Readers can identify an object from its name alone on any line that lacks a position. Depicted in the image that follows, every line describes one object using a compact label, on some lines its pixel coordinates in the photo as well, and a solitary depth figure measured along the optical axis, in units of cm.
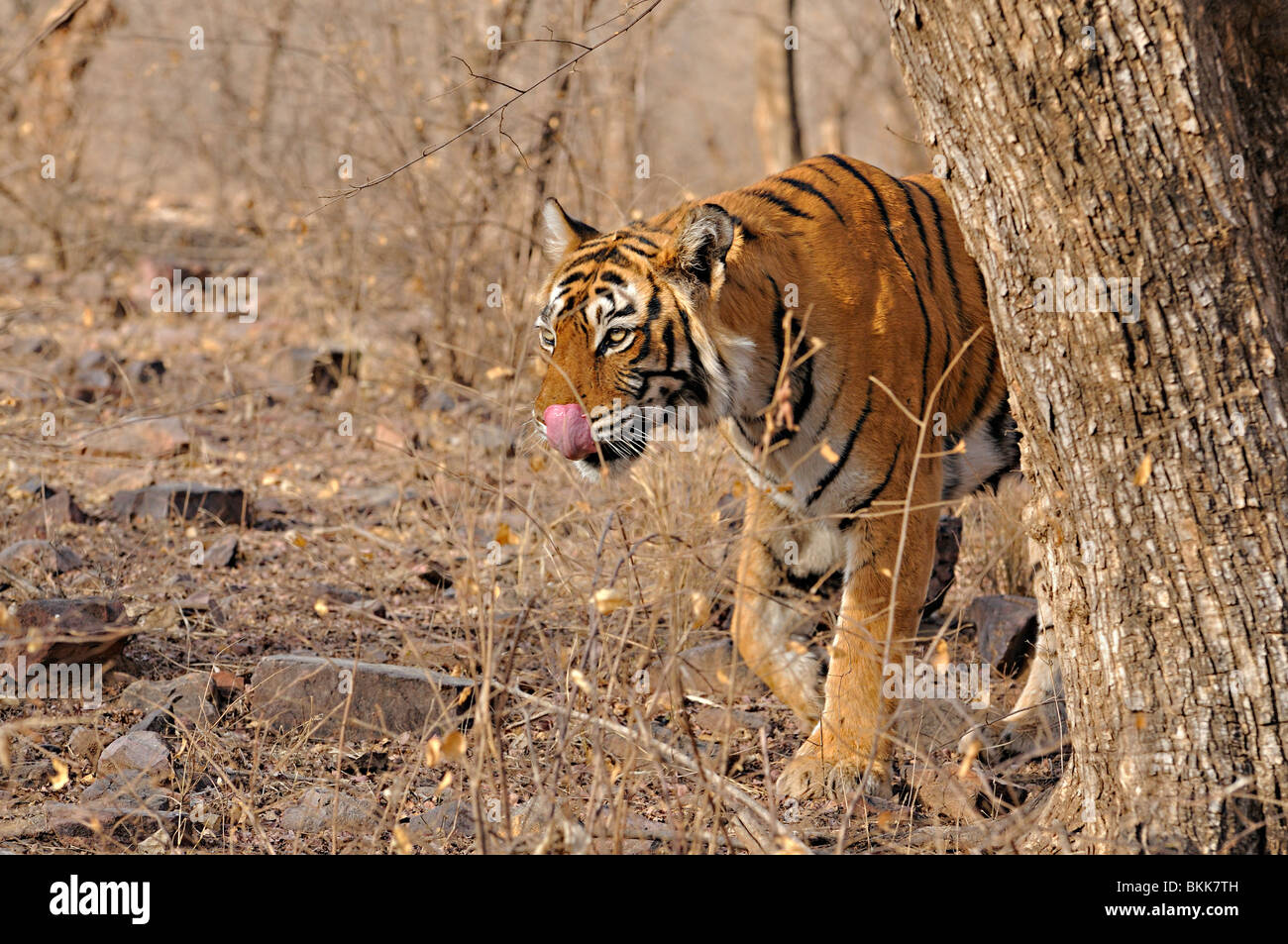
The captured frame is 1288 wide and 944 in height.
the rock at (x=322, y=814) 620
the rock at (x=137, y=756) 660
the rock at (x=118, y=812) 577
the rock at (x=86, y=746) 685
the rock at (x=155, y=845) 571
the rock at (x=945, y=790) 653
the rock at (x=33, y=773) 668
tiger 687
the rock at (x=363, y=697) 736
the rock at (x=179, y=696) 727
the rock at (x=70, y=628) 736
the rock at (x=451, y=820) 615
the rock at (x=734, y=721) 770
